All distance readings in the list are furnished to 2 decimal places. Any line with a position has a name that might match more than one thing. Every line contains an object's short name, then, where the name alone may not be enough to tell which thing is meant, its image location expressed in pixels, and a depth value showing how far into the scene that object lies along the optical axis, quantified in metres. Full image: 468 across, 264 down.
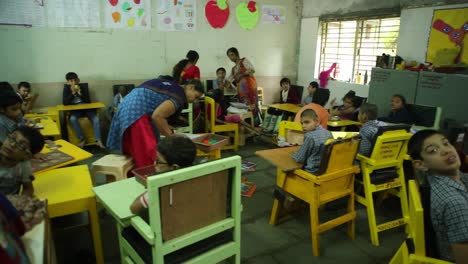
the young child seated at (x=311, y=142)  2.41
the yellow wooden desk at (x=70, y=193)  1.73
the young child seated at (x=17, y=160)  1.67
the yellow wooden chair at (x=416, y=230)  1.31
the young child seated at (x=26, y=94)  4.24
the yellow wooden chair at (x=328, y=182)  2.28
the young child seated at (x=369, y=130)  2.69
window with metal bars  5.35
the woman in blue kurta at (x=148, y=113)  2.41
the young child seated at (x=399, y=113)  3.70
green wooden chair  1.28
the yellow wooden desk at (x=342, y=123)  4.20
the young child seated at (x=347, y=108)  4.70
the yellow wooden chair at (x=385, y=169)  2.50
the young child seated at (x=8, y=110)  2.21
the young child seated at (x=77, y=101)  4.68
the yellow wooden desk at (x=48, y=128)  3.01
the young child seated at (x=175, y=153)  1.55
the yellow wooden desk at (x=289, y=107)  5.11
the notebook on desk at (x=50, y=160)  2.10
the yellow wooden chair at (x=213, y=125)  4.66
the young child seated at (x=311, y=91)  5.68
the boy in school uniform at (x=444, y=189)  1.27
